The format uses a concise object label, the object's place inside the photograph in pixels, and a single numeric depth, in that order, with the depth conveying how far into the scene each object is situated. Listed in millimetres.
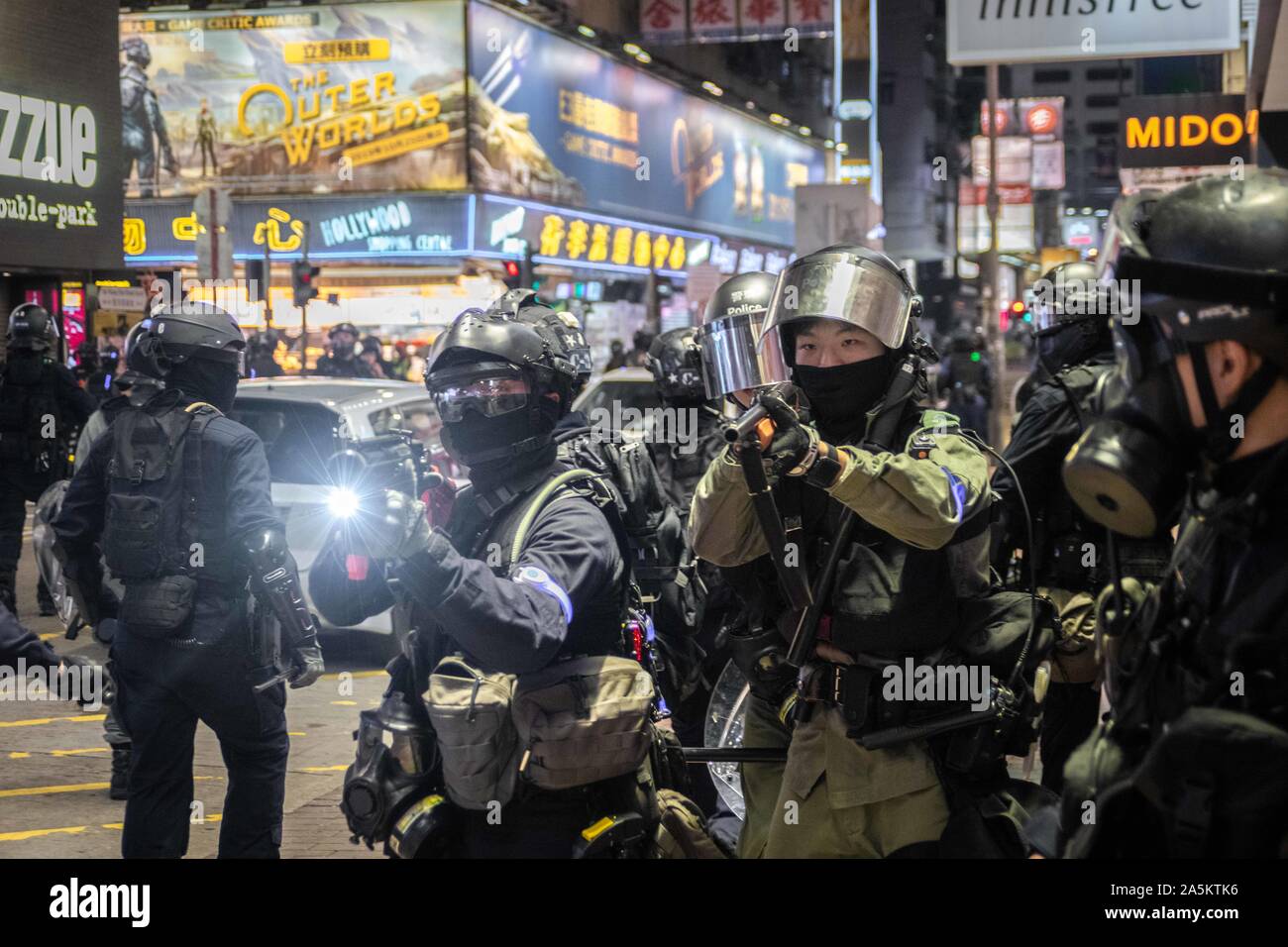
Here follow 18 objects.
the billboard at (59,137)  14211
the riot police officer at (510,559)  2840
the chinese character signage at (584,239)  27594
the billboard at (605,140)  27531
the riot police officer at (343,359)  19797
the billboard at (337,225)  26625
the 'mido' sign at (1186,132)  14039
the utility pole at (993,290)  25248
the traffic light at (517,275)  22109
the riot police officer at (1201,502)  2033
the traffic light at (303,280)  22828
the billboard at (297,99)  26375
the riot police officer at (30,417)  10258
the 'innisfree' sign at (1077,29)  8992
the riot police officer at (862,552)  3258
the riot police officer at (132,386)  5219
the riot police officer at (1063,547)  4809
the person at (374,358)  20328
